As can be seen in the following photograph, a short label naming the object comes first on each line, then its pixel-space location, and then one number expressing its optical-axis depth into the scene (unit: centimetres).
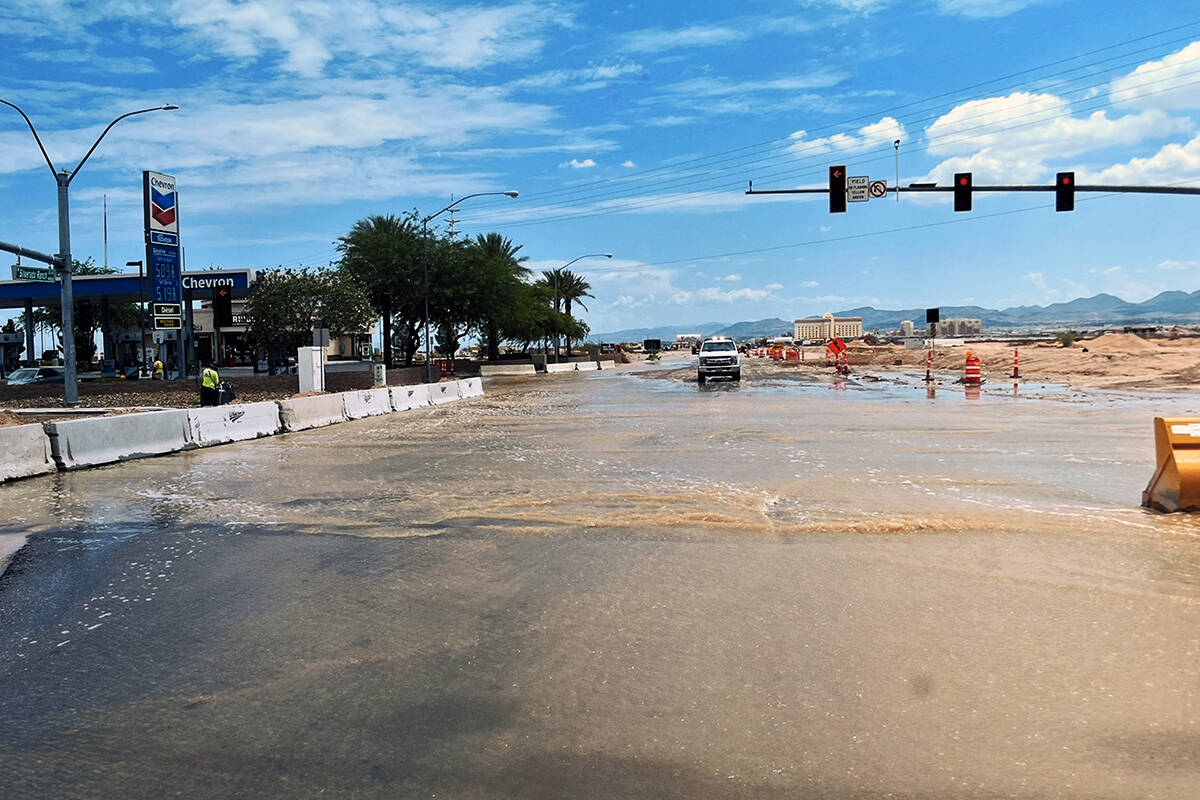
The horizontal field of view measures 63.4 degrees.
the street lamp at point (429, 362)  4753
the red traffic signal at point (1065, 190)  3153
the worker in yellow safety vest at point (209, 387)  2575
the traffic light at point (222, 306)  3372
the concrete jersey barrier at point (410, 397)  3225
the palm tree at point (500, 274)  6800
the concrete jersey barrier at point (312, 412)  2352
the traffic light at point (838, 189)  3172
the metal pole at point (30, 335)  6399
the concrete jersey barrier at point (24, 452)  1439
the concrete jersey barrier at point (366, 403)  2805
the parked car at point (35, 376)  4762
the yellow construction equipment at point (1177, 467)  934
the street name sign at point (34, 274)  3304
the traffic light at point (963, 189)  3170
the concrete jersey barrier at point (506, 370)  7569
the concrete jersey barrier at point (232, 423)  1984
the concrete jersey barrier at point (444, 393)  3603
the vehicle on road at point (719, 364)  4425
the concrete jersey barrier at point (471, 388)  4000
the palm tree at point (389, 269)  6166
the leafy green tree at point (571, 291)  11238
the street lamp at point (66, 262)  3123
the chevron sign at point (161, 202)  3681
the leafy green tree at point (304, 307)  5069
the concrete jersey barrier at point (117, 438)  1578
